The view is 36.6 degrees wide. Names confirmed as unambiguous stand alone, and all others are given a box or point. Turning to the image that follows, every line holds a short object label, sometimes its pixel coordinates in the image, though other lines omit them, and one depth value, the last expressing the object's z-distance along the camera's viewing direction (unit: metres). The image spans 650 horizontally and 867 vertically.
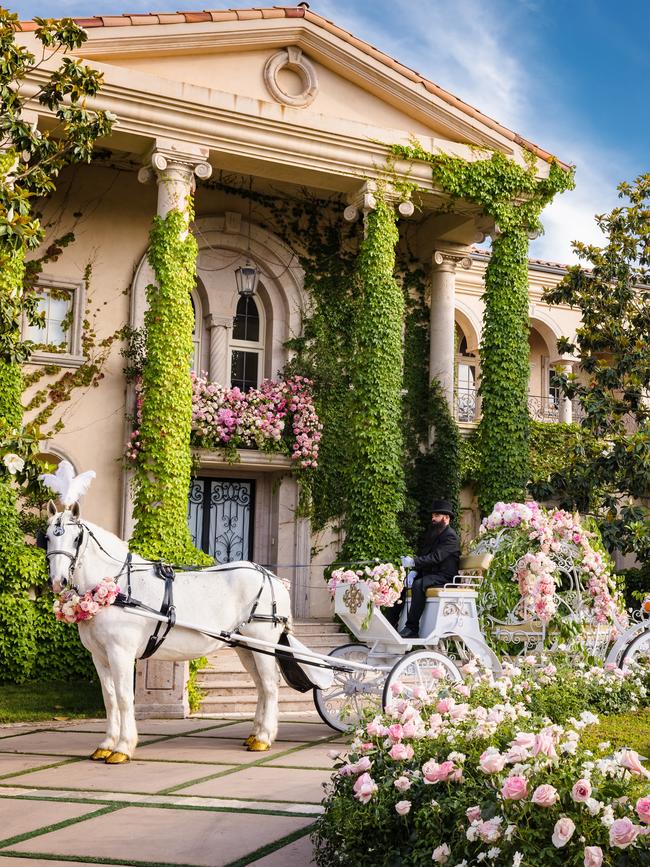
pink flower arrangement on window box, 17.31
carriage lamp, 18.12
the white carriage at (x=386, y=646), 9.27
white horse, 8.64
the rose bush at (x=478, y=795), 3.85
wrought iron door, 18.42
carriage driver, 10.59
